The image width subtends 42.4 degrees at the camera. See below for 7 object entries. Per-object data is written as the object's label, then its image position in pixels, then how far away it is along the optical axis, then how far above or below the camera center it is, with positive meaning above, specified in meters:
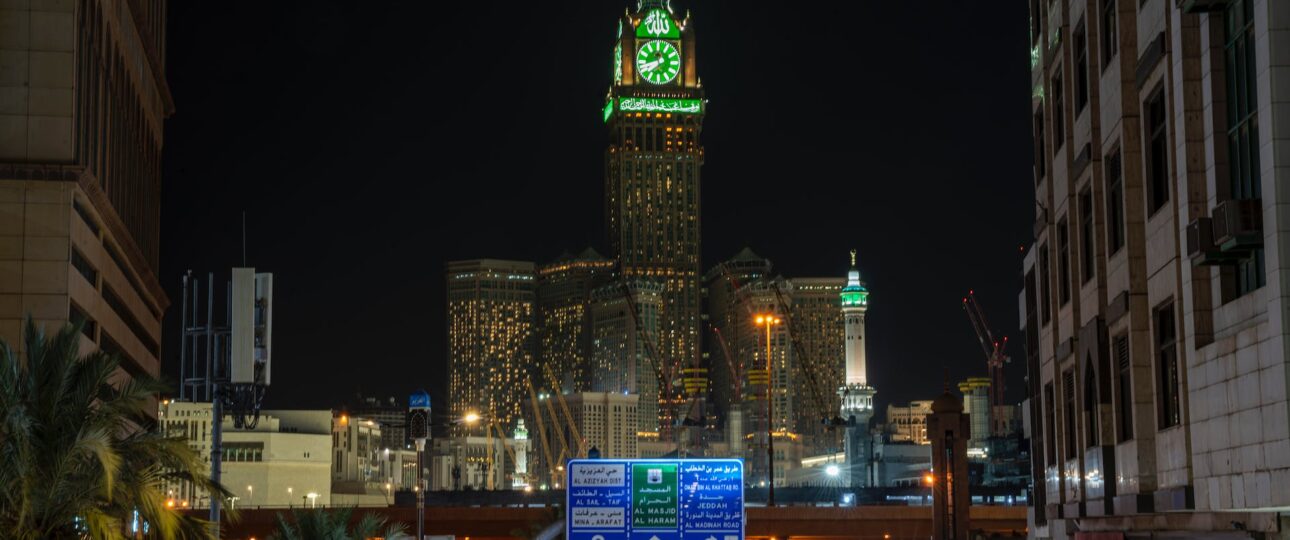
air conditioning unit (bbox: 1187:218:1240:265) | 26.70 +3.88
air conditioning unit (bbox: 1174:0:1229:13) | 27.25 +7.87
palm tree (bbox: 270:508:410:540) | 42.78 -0.87
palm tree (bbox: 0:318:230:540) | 29.72 +0.82
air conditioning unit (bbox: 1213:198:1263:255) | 25.44 +4.02
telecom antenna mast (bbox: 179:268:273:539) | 42.72 +3.83
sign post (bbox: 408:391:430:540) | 39.53 +1.72
